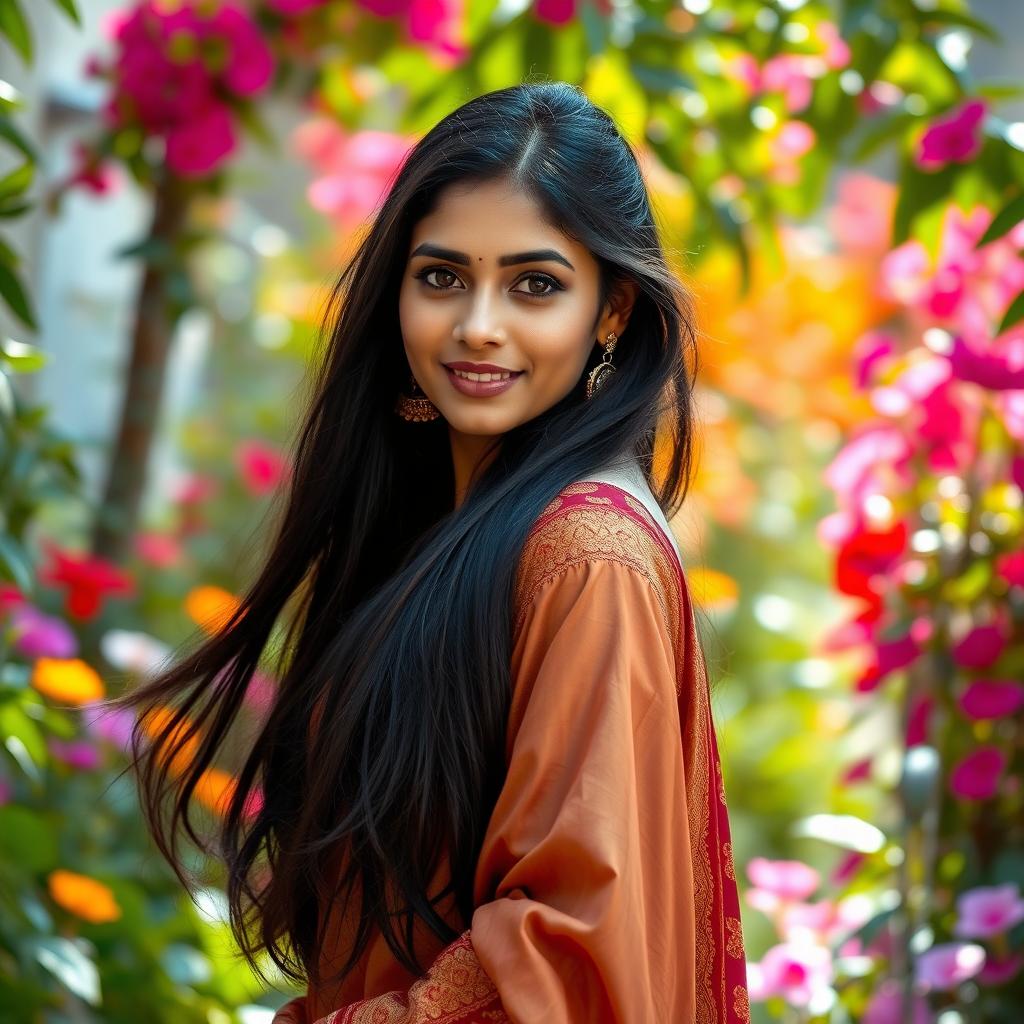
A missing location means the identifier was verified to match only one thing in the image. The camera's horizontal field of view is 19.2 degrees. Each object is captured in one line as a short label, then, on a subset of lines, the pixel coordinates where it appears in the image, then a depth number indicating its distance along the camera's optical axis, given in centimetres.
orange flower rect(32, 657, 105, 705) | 477
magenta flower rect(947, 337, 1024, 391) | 439
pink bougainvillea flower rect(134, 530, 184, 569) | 709
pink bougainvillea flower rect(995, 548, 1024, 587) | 462
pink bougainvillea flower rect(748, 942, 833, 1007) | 460
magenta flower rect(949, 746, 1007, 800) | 447
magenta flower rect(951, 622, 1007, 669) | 454
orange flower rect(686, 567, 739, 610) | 655
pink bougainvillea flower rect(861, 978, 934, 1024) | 449
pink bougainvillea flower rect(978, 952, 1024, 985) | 426
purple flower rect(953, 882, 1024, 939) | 418
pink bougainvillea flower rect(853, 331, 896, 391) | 495
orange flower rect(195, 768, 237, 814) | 553
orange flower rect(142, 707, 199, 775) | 341
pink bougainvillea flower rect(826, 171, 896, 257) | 822
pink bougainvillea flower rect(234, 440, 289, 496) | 729
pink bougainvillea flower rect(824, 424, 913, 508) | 504
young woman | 246
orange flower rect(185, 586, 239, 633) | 606
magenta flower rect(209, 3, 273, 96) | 565
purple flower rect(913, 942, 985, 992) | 425
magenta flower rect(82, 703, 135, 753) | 550
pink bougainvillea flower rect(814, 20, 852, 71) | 519
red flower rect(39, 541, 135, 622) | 559
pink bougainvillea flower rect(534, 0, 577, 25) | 471
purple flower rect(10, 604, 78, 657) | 485
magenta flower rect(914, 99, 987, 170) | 430
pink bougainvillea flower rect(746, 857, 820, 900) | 499
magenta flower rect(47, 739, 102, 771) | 521
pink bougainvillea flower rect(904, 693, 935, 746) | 465
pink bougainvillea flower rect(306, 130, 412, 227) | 794
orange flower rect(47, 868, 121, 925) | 445
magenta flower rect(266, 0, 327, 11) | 582
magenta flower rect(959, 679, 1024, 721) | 447
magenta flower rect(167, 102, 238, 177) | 569
